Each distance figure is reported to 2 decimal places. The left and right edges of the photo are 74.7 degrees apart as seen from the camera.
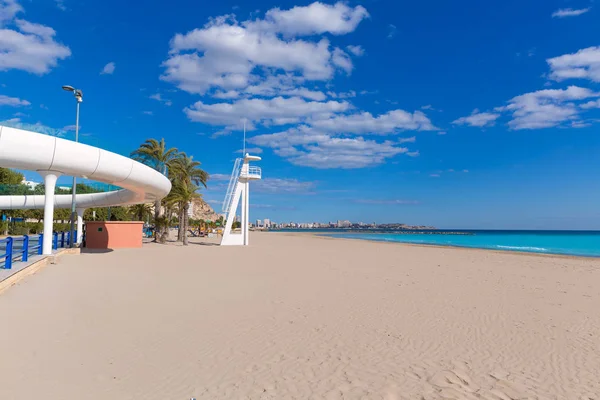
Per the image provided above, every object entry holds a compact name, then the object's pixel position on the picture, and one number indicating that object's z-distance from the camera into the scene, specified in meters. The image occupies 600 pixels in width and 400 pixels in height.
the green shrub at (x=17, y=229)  38.82
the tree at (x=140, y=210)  49.97
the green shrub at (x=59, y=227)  42.75
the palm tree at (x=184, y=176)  34.88
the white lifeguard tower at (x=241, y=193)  31.14
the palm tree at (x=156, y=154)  35.41
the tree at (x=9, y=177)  47.72
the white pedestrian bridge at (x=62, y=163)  13.62
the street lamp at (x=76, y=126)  20.95
